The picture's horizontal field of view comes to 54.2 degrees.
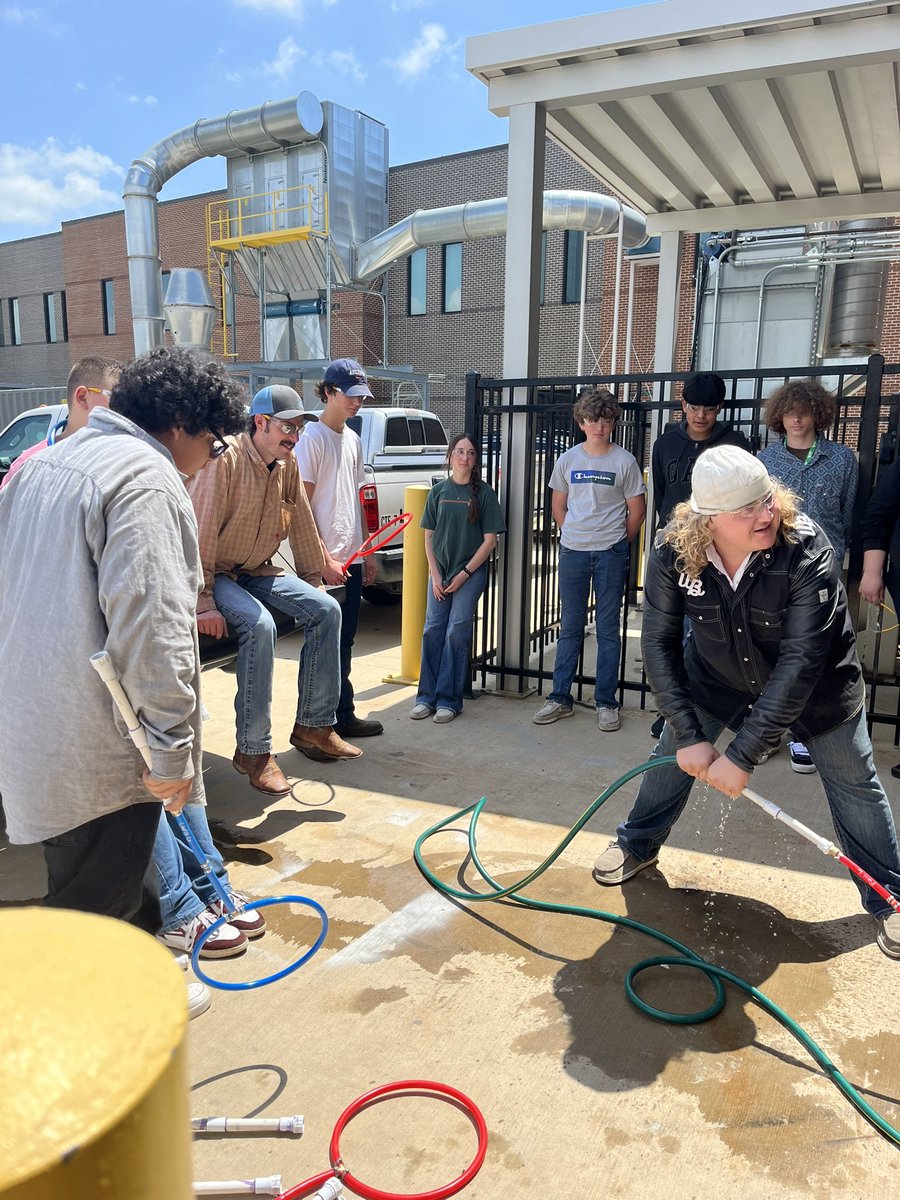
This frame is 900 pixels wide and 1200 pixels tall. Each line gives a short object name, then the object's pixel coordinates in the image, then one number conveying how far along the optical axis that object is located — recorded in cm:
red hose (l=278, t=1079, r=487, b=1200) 202
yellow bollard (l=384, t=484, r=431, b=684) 630
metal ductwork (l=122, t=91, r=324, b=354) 1777
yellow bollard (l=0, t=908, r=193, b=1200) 61
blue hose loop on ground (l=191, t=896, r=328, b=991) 262
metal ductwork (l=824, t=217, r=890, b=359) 1215
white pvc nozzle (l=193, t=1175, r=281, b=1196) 200
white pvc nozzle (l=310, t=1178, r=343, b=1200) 197
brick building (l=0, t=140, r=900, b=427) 1803
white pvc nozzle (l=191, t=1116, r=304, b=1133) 220
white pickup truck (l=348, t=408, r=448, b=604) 813
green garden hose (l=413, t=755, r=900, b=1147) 235
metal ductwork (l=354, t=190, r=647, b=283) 1476
